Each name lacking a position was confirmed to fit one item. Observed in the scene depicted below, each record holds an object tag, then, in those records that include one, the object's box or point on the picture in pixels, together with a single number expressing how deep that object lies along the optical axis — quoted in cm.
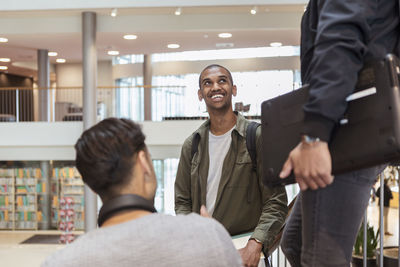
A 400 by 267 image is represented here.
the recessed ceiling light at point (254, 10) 1193
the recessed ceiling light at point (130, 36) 1365
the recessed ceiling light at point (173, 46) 1530
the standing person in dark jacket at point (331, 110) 127
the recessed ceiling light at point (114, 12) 1226
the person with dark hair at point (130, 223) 122
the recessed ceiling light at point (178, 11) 1203
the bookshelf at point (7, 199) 1757
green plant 518
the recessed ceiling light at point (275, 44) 1501
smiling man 261
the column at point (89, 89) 1274
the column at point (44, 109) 1678
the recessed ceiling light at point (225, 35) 1345
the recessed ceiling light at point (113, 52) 1652
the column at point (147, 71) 2020
